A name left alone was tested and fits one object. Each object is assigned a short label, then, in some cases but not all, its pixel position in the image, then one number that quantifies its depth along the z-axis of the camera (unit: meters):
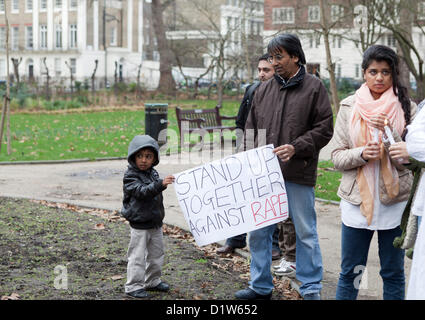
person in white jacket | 3.61
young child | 5.27
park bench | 16.75
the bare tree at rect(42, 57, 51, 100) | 33.77
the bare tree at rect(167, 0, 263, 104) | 32.80
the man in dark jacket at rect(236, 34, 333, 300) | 5.09
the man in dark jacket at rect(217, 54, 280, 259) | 6.46
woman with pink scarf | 4.50
